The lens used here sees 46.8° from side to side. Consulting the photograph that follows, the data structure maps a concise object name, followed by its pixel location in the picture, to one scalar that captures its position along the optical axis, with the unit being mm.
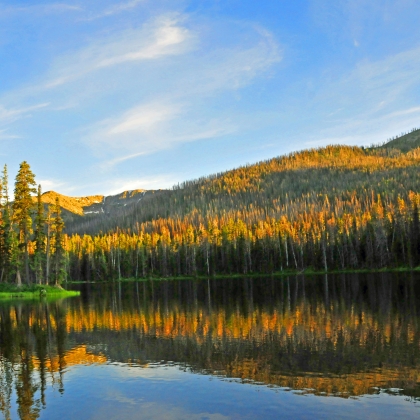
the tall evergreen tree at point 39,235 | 85500
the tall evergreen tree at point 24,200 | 80812
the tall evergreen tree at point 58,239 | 88688
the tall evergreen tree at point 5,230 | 83062
